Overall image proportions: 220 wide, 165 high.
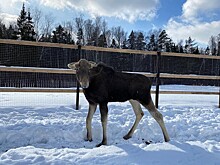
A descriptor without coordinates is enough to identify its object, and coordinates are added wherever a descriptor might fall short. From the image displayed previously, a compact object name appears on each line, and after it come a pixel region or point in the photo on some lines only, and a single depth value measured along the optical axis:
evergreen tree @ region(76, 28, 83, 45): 52.99
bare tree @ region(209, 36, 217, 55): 67.88
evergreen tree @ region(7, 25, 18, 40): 32.18
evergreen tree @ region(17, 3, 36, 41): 34.03
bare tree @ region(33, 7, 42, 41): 45.72
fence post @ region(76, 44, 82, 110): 7.69
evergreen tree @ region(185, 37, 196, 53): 55.03
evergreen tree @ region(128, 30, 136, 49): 56.56
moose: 4.88
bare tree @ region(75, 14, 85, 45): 53.11
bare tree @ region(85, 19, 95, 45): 52.46
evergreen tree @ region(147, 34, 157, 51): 54.42
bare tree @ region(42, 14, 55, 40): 45.27
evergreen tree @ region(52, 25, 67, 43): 41.53
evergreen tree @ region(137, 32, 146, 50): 55.58
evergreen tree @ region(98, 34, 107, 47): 45.81
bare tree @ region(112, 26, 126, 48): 59.22
